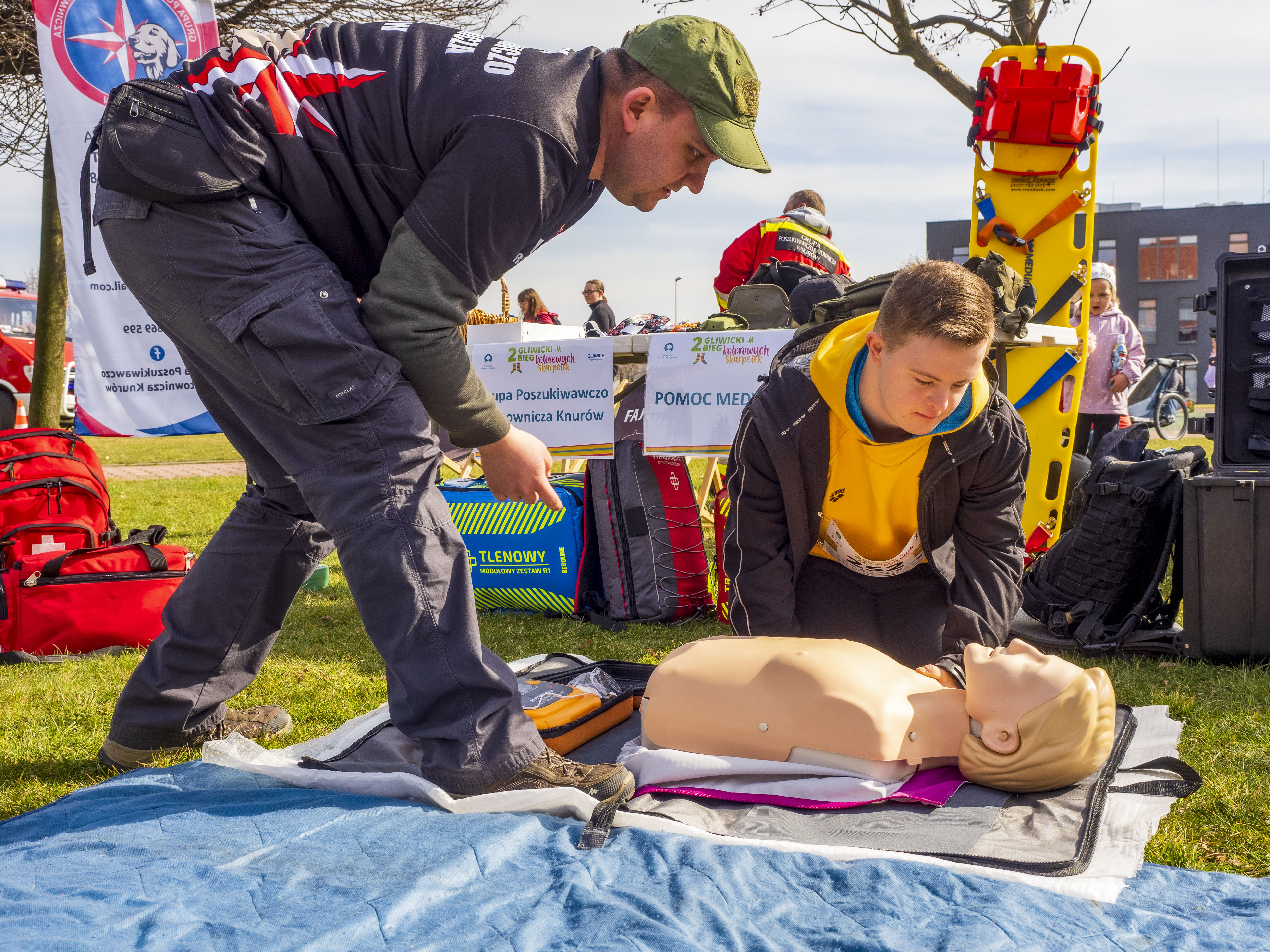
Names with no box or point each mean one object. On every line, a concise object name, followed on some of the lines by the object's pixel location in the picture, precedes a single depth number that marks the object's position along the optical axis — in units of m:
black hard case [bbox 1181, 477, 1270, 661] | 3.21
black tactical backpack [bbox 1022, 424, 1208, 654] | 3.43
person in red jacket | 4.94
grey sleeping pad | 1.76
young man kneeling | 2.43
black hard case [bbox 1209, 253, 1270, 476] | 3.57
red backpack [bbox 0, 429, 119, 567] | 3.77
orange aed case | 2.40
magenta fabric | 1.98
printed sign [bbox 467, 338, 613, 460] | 4.20
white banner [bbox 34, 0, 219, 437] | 5.19
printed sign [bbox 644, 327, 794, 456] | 3.89
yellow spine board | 5.14
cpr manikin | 2.00
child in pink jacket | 6.27
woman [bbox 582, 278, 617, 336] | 9.26
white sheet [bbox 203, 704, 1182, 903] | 1.66
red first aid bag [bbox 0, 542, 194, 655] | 3.52
